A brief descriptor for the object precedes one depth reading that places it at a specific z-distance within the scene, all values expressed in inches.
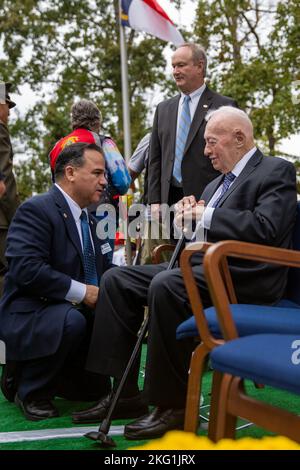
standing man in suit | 190.4
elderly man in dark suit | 118.1
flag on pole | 370.6
